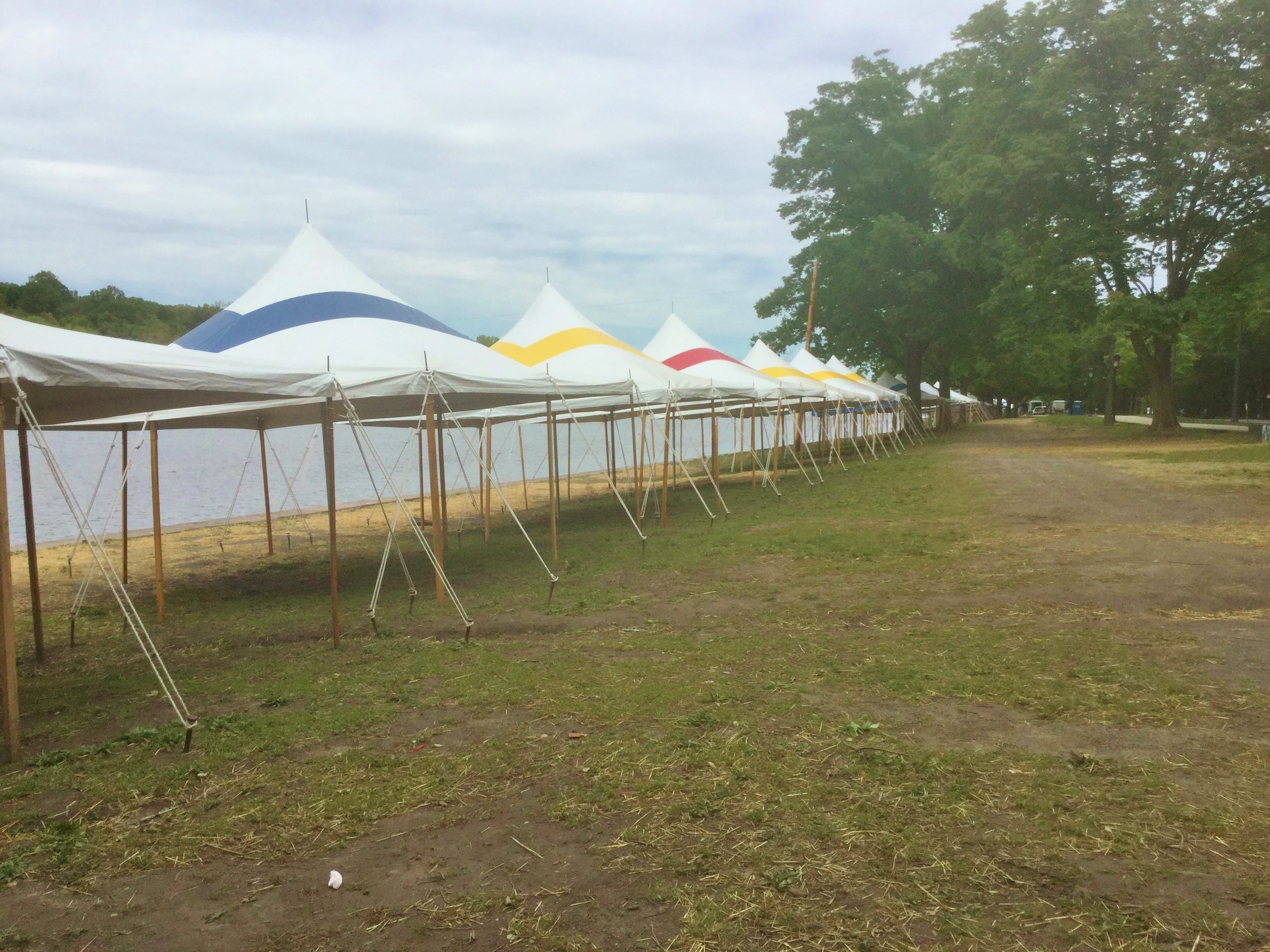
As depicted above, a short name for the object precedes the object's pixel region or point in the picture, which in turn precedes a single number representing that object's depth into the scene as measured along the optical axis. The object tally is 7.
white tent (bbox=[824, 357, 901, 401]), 28.06
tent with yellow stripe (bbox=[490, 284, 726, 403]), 12.37
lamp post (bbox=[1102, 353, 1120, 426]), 38.88
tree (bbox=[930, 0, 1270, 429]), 21.28
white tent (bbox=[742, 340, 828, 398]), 20.89
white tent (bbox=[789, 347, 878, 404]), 24.23
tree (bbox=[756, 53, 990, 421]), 30.31
